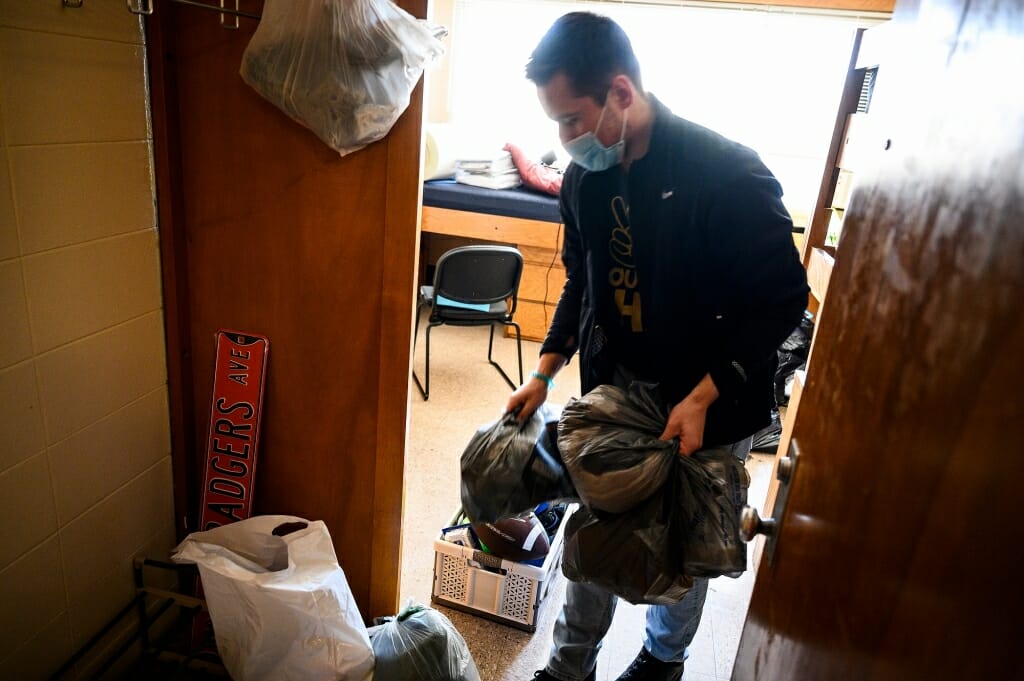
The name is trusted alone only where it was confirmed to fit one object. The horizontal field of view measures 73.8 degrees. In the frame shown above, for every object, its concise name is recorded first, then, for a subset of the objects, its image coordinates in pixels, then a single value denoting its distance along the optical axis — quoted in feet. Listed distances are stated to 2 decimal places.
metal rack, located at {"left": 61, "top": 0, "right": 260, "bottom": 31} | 3.98
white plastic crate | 6.07
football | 6.09
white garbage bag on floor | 4.45
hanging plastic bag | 4.24
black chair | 10.07
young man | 4.00
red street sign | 5.33
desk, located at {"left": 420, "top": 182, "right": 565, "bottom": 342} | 13.08
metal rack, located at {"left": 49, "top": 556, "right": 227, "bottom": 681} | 5.10
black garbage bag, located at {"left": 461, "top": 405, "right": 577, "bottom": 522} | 4.61
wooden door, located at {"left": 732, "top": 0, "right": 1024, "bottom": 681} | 1.23
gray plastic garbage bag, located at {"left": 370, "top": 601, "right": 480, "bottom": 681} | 4.83
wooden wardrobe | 4.73
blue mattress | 13.05
